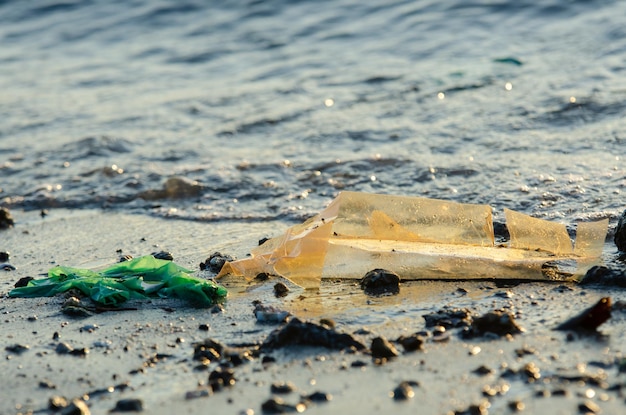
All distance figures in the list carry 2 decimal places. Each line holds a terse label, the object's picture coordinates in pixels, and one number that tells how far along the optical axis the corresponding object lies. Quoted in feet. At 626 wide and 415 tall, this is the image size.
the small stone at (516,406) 16.26
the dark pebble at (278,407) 17.03
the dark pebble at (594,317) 19.67
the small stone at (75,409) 17.61
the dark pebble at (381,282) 24.16
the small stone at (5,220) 36.52
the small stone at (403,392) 17.16
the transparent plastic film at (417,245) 24.81
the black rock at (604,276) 22.88
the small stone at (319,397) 17.38
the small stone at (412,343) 19.53
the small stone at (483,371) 17.90
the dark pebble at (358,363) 18.92
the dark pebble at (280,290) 24.46
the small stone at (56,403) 18.11
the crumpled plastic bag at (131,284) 24.36
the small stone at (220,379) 18.35
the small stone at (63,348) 21.04
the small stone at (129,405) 17.74
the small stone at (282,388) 17.83
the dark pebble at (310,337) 19.90
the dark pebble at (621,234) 25.86
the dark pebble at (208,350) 19.92
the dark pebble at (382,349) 19.22
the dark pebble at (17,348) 21.30
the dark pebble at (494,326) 19.97
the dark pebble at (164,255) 29.30
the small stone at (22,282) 26.91
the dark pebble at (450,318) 20.81
